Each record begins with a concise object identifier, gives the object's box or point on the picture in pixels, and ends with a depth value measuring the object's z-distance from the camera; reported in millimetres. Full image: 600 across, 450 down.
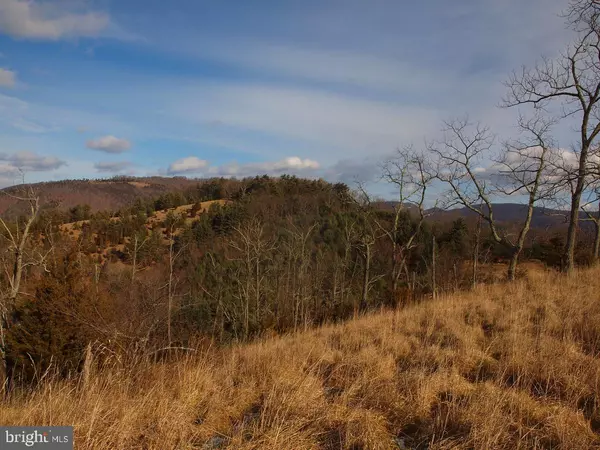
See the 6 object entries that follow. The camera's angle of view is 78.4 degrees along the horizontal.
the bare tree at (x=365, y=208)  21391
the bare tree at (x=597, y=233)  15990
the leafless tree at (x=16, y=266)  15273
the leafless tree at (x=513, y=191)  11266
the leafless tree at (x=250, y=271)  29088
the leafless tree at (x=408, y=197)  20000
